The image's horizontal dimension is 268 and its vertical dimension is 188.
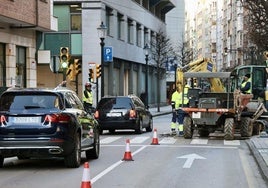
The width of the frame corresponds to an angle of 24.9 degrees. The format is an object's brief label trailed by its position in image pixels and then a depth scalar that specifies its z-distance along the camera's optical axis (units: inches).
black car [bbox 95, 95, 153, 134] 945.9
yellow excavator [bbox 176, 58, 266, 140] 813.9
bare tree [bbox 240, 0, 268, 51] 1019.9
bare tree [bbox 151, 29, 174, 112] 2132.6
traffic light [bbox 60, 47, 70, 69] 1049.8
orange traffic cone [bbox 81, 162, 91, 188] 338.3
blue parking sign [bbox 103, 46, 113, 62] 1510.8
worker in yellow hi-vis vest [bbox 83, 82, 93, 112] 1030.4
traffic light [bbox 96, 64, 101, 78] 1347.3
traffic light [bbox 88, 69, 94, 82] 1346.2
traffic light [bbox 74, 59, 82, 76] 1176.2
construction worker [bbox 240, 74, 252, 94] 963.0
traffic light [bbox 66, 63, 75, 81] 1176.2
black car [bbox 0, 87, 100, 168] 483.5
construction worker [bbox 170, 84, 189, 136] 884.0
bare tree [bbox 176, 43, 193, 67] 2704.2
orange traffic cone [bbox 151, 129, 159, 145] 745.9
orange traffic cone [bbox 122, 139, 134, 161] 567.0
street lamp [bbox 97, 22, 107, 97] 1290.2
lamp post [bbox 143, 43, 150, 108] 1837.0
